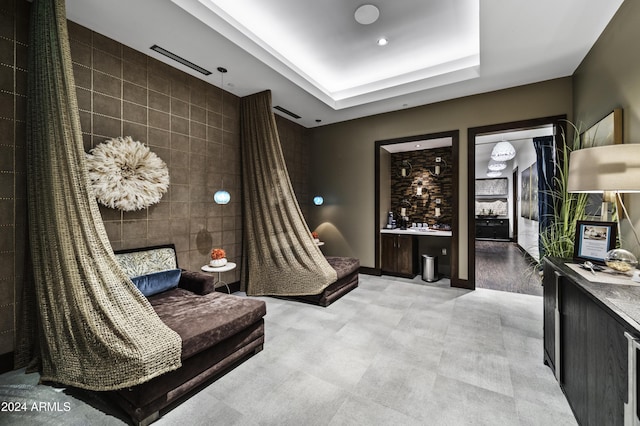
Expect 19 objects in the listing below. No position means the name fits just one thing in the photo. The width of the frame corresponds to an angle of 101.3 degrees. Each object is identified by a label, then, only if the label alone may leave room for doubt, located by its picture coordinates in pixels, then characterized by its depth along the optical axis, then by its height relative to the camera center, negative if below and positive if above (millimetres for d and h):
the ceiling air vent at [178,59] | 2906 +1828
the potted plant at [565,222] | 2684 -110
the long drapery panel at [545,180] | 3733 +516
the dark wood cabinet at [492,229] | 9755 -631
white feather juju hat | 2557 +407
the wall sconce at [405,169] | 5711 +948
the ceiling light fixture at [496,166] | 7634 +1342
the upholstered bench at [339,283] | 3508 -1046
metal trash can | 4605 -995
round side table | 3212 -681
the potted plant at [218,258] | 3259 -574
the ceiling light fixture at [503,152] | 5645 +1315
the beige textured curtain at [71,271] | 1630 -397
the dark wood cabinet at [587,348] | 1070 -717
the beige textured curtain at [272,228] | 3654 -217
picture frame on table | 1852 -207
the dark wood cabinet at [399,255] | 4816 -796
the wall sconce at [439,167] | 5395 +935
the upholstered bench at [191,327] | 1639 -882
